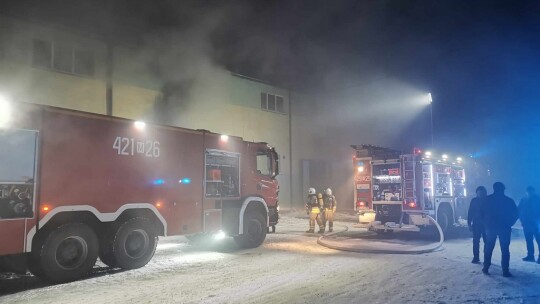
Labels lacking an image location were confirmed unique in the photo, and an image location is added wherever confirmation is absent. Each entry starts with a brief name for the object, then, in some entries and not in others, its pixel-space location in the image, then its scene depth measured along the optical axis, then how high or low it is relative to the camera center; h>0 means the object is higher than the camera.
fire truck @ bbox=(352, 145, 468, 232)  11.12 +0.05
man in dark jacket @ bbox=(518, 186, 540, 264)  7.52 -0.54
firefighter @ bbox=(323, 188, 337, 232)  12.41 -0.42
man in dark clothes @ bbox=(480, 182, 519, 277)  6.27 -0.49
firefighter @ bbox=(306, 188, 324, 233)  12.15 -0.53
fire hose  8.27 -1.26
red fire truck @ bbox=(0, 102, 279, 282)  5.57 +0.09
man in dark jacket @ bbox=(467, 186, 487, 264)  6.85 -0.54
